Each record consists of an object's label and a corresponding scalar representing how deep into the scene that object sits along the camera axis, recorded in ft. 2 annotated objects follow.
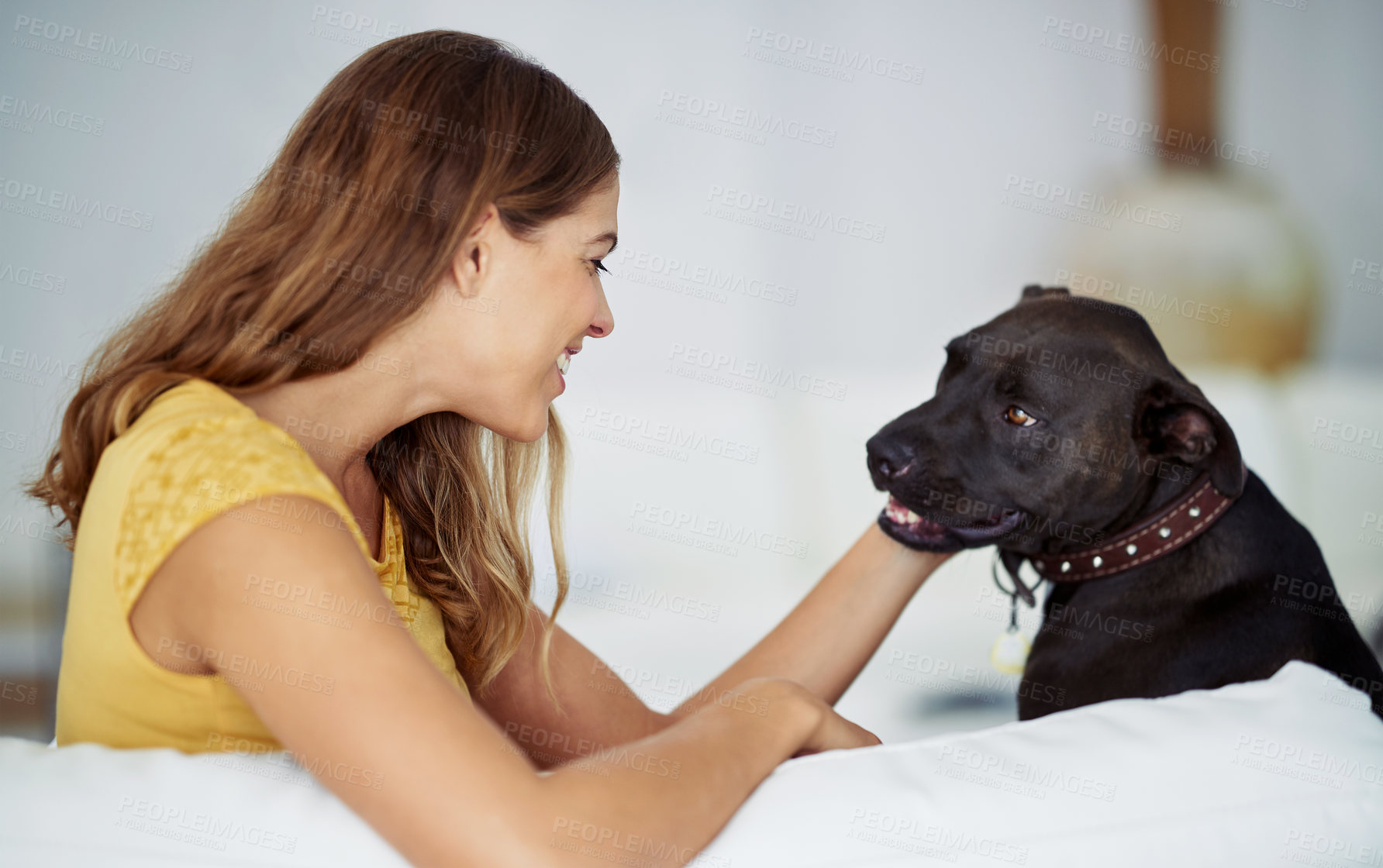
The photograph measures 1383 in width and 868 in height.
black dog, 4.88
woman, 2.59
